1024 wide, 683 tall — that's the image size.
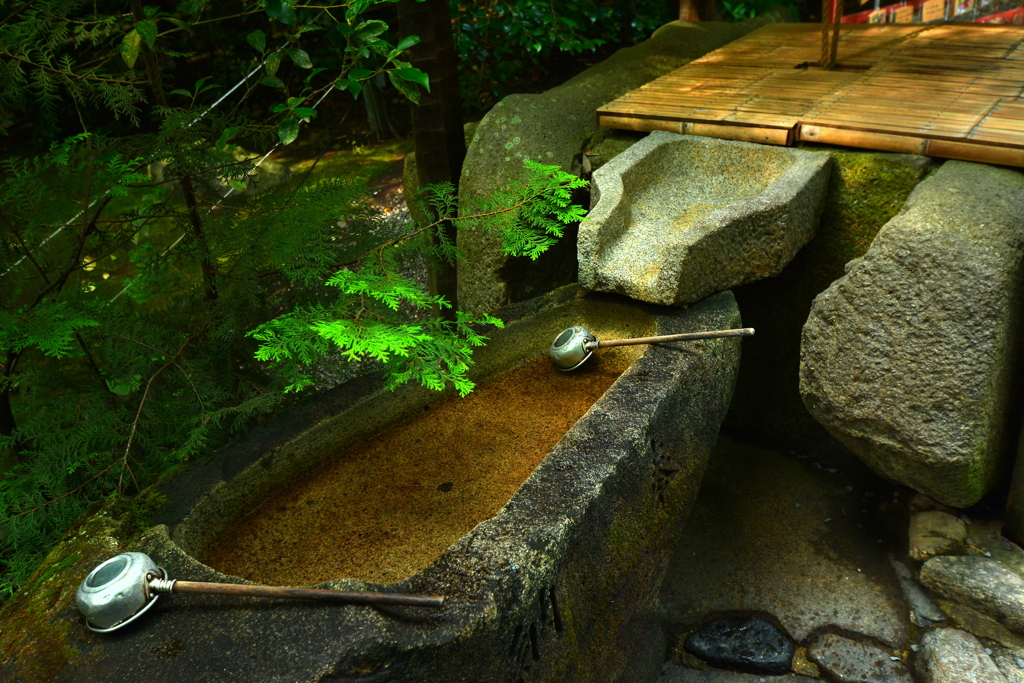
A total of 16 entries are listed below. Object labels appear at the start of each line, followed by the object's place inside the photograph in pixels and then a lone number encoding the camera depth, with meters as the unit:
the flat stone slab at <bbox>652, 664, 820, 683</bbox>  2.95
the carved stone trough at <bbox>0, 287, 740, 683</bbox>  1.70
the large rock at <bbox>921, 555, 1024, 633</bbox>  2.83
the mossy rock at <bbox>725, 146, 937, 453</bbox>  3.35
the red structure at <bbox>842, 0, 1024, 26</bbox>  4.99
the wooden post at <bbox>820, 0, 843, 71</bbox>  4.04
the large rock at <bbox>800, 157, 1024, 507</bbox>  2.57
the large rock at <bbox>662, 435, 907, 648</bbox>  3.19
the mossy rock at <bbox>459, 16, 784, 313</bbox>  4.06
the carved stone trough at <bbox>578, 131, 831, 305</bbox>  3.01
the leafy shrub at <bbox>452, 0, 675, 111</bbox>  4.66
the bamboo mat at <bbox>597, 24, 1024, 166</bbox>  3.27
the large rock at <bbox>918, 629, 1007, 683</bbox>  2.77
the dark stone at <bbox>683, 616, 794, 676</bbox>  2.99
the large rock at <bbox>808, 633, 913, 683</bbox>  2.90
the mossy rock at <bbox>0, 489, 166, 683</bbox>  1.71
